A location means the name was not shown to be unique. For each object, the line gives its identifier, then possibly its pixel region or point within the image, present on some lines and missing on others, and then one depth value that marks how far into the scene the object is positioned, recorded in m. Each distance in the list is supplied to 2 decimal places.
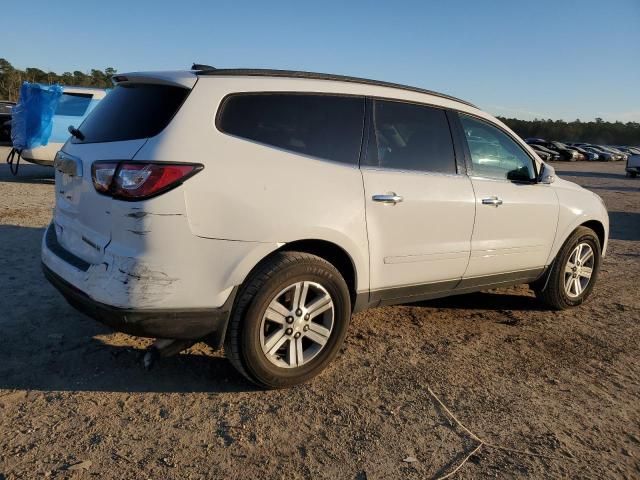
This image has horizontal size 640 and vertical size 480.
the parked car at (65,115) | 10.88
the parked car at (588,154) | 44.03
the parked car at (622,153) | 49.37
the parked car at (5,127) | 20.09
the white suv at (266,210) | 2.72
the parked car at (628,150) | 53.66
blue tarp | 10.70
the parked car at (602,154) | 45.75
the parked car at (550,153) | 39.53
